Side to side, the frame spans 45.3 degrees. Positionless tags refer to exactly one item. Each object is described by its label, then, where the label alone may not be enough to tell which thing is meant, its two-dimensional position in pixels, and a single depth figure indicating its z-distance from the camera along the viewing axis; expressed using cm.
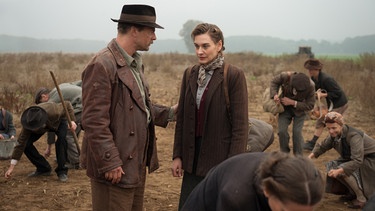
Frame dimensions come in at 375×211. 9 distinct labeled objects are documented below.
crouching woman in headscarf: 478
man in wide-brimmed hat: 280
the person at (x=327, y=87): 671
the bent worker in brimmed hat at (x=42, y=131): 538
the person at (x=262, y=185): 166
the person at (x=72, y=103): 641
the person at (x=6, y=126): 677
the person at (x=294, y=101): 598
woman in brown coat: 330
